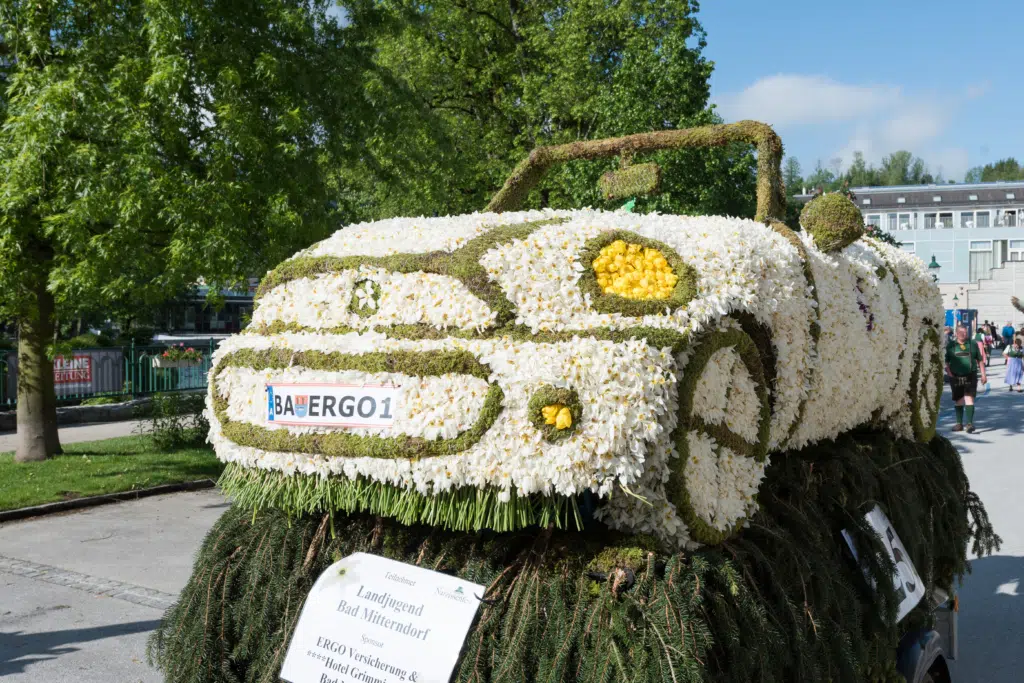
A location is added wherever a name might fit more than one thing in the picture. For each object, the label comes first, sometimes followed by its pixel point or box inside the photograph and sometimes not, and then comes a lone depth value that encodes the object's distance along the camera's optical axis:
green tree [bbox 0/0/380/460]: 9.70
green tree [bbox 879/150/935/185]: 131.38
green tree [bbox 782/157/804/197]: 133.25
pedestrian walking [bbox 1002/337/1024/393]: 25.50
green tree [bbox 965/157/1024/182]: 129.50
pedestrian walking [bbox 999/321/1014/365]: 43.30
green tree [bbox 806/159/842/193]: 119.19
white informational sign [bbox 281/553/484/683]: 2.61
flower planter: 20.09
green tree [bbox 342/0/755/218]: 13.91
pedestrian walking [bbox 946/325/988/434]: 15.59
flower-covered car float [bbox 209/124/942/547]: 2.39
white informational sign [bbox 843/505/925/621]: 3.60
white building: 57.00
